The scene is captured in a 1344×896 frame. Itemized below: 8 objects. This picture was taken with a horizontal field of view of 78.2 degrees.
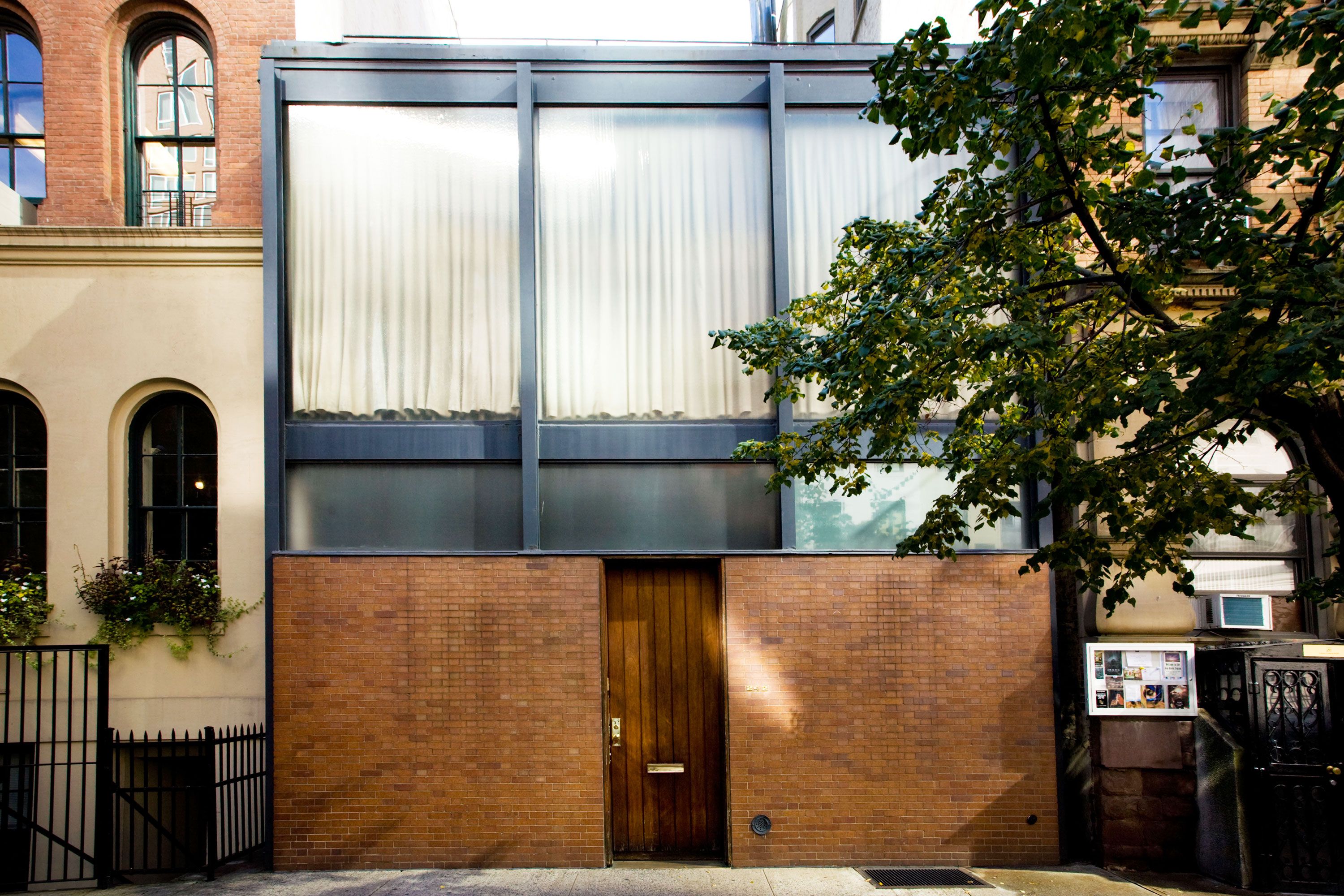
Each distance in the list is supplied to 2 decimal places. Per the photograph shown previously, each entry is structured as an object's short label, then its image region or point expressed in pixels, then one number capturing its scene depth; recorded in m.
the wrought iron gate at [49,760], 8.09
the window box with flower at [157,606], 8.48
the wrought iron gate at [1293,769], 7.25
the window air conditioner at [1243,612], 8.29
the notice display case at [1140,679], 7.93
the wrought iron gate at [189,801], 7.58
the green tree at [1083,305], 4.54
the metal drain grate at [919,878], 7.50
